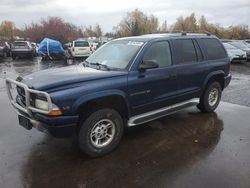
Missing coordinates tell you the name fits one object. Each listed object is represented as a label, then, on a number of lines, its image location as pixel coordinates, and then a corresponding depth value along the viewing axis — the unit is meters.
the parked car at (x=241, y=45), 13.80
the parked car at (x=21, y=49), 17.33
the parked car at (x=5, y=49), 17.74
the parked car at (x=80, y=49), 16.47
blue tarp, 16.89
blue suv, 2.86
